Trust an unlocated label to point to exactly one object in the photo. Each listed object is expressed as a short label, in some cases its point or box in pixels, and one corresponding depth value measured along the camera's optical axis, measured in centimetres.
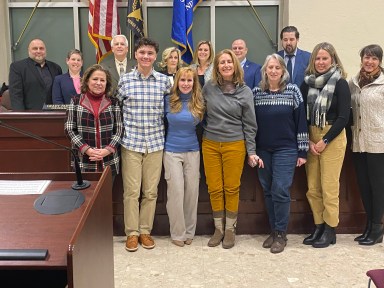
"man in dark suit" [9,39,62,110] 422
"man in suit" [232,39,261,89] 389
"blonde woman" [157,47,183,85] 395
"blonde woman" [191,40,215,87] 391
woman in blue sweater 331
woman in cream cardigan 328
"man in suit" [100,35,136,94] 369
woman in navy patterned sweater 324
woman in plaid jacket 316
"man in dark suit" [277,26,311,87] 392
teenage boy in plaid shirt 326
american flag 549
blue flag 556
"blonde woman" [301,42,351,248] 323
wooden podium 131
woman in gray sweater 328
